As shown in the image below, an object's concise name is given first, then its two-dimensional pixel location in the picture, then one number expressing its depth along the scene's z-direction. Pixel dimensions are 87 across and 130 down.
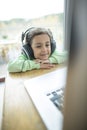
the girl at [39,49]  1.04
